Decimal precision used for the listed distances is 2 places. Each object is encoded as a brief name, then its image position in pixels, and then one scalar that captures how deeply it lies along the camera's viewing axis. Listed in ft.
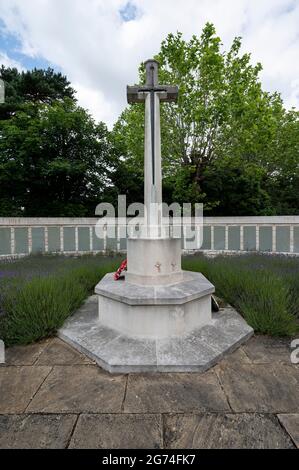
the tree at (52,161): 41.04
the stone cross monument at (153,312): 9.43
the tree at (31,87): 55.52
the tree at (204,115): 31.55
